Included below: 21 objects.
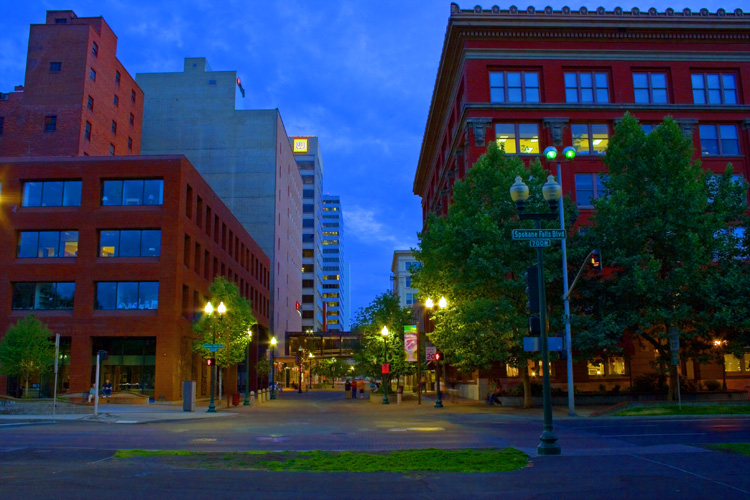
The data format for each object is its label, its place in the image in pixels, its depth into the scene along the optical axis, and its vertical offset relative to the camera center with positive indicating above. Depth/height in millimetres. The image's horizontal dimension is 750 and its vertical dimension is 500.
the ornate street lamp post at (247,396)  45375 -2413
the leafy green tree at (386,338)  53531 +1930
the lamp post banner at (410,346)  43438 +987
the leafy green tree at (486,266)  32844 +4905
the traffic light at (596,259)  21812 +3357
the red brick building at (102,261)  43938 +6937
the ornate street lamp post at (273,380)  61875 -1816
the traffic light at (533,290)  14962 +1609
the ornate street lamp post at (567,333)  29250 +1219
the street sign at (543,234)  15539 +2994
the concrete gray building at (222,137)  88312 +30372
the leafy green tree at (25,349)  37781 +833
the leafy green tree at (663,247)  31250 +5588
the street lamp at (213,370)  36875 -468
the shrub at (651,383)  38812 -1417
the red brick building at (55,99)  57562 +23355
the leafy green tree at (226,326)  45656 +2567
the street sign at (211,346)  36856 +910
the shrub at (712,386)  39719 -1634
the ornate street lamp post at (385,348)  49019 +1009
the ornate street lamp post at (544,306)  14109 +1211
